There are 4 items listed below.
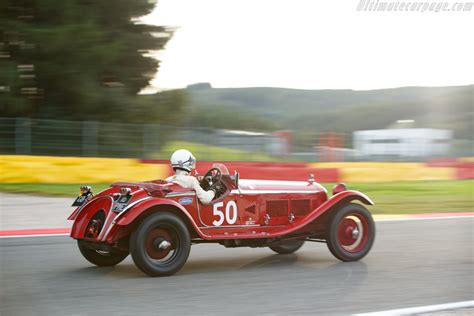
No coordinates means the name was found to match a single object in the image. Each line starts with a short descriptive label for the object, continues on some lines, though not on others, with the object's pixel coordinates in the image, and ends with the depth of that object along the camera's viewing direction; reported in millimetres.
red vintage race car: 12227
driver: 12937
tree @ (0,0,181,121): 38187
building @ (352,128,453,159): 44378
